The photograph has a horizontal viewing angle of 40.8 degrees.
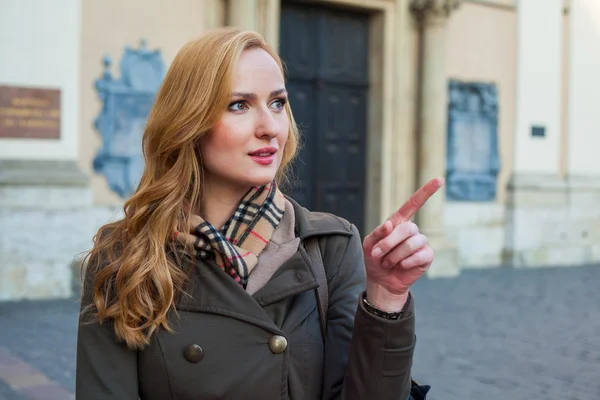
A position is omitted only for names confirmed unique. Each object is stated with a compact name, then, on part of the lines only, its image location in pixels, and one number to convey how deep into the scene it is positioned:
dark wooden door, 10.47
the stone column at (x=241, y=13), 9.31
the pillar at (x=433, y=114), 10.88
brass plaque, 7.87
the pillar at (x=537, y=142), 12.03
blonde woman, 1.79
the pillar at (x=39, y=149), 7.86
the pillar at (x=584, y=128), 12.59
